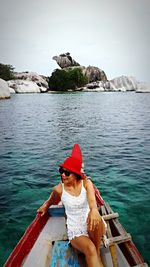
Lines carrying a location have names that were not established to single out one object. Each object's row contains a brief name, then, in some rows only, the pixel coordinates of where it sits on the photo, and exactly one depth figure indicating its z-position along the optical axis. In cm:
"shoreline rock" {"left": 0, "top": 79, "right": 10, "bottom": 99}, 4188
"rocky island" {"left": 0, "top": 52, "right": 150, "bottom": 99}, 7018
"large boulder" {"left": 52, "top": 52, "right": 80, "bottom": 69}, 11353
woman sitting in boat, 352
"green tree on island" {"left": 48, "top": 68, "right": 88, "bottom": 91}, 7802
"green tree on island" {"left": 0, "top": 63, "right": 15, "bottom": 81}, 7694
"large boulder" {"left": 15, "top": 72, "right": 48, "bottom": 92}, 8872
